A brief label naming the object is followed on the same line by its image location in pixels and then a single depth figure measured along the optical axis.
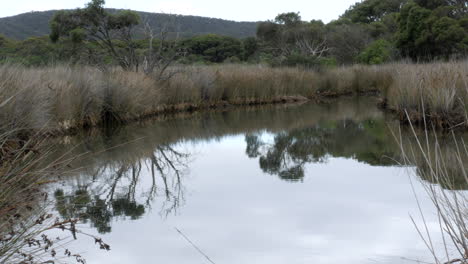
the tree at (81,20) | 23.35
